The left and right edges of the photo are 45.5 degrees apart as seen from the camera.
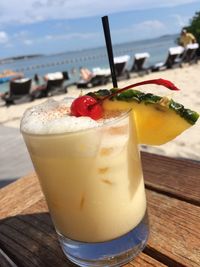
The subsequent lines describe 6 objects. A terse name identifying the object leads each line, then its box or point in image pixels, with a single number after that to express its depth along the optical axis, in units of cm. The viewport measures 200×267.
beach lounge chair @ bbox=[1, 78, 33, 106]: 688
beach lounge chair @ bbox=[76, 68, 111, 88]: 821
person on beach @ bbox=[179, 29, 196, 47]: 1089
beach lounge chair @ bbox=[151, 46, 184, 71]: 937
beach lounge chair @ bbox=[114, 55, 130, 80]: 861
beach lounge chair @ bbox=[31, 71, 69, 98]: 735
